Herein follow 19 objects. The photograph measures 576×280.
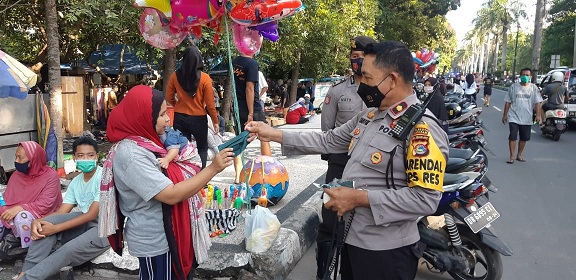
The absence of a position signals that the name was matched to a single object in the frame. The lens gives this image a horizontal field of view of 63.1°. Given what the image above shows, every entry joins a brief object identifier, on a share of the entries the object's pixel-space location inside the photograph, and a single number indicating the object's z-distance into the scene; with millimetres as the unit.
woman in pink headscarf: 3779
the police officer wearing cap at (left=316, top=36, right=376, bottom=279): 3562
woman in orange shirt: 4945
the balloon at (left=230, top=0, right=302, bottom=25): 3805
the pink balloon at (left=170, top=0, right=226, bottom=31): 3844
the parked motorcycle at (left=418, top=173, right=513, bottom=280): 3736
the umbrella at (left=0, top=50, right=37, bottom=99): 4852
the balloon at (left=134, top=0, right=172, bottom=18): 4070
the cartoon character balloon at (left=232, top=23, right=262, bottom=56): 4316
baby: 2399
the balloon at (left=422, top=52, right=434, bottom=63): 13535
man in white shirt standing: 6125
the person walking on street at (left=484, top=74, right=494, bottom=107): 21653
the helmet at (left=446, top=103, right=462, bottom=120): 7052
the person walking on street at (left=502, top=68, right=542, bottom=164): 8453
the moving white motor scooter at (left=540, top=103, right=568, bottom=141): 11227
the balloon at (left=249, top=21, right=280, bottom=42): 4227
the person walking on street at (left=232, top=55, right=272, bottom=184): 5359
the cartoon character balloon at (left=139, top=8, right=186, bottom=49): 4523
